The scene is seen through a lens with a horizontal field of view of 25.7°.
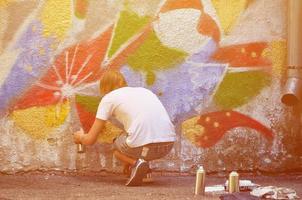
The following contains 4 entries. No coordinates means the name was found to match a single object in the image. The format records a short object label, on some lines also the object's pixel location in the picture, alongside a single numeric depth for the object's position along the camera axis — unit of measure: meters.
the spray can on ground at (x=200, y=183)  6.14
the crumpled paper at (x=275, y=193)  5.94
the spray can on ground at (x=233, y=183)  6.13
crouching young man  6.93
